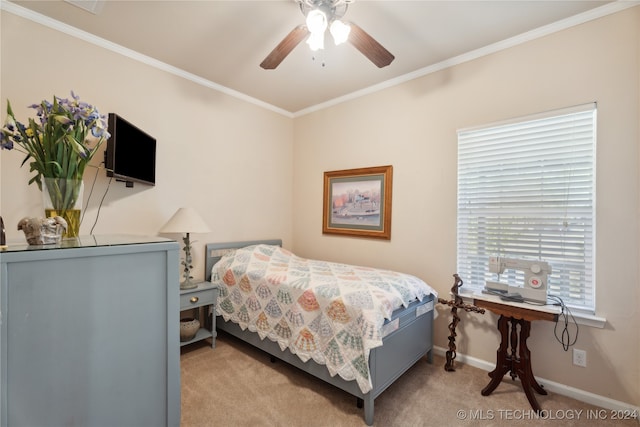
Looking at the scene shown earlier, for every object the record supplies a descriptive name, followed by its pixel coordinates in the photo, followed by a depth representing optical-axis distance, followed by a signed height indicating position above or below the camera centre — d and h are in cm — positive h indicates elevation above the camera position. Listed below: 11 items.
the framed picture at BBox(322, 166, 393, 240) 300 +11
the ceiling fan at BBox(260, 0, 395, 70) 163 +108
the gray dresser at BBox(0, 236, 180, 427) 70 -35
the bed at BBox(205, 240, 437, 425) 178 -78
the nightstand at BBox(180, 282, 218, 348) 253 -85
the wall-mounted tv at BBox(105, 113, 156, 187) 196 +44
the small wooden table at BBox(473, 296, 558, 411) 191 -94
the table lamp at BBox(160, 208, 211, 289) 252 -14
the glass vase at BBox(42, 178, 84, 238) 111 +4
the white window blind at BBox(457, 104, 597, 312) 201 +12
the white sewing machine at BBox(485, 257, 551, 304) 197 -46
